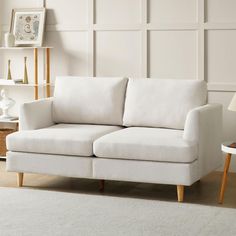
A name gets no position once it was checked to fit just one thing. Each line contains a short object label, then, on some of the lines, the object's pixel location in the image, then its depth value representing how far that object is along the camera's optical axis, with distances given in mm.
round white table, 5724
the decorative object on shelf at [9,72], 7968
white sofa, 5863
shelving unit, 7637
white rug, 4929
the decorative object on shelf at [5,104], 7828
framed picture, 7828
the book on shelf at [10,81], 7798
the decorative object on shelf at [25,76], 7833
